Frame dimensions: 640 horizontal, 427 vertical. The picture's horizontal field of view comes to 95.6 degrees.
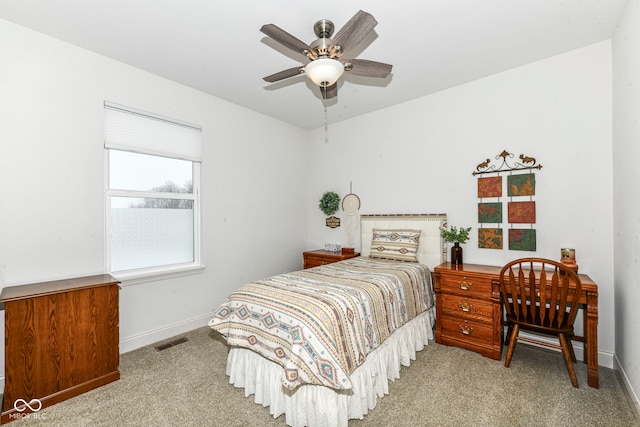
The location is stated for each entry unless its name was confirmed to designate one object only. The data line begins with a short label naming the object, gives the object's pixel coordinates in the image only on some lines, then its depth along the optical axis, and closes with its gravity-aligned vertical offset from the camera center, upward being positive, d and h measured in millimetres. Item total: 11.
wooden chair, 2135 -709
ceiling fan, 1719 +1083
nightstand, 3966 -597
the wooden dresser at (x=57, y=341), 1925 -913
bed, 1695 -842
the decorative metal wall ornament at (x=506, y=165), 2871 +502
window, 2818 +245
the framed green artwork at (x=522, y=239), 2850 -258
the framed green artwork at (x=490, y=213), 3041 +6
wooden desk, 2172 -781
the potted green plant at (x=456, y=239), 3107 -274
